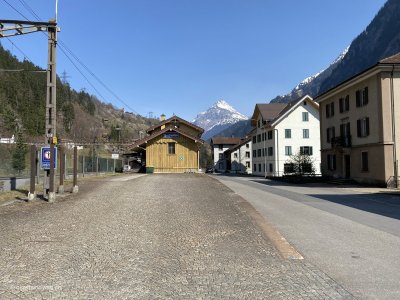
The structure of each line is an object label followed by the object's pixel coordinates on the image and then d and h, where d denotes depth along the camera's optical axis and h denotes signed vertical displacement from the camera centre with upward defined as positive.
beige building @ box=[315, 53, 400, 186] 33.91 +3.77
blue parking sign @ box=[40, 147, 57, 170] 16.92 +0.44
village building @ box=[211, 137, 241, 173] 134.12 +6.83
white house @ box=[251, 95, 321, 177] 68.88 +5.55
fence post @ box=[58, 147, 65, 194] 18.72 -0.37
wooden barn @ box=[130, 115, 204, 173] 51.53 +2.06
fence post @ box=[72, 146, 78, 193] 19.33 -0.64
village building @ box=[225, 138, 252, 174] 112.75 +2.77
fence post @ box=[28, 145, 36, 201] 15.88 -0.19
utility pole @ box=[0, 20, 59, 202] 16.75 +4.08
